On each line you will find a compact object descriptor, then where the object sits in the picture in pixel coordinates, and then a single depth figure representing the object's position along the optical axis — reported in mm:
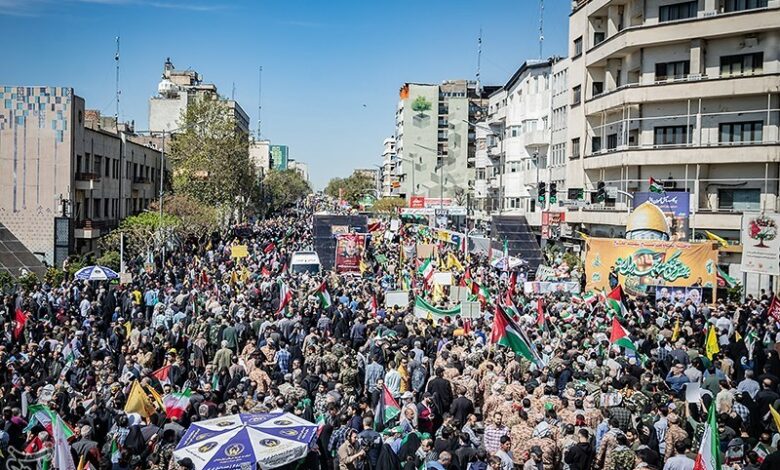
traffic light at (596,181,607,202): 29344
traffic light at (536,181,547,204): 32812
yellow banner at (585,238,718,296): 27578
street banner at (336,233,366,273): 36562
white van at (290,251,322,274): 35500
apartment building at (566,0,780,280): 35094
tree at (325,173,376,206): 144300
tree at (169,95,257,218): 61656
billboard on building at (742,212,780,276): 25594
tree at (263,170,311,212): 119875
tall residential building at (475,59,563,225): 55769
